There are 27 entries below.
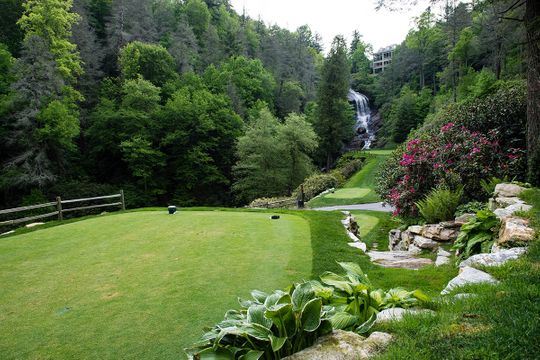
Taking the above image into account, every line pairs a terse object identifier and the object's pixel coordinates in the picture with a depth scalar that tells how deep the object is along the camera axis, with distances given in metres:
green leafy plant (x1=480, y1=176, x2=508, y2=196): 7.05
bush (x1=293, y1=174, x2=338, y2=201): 23.87
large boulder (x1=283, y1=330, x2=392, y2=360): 2.10
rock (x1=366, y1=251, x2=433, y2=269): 5.44
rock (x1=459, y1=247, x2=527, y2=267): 3.51
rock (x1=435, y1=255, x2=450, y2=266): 5.21
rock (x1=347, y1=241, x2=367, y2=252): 6.21
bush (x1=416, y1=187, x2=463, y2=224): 7.16
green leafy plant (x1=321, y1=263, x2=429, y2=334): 2.51
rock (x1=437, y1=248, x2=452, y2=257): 5.71
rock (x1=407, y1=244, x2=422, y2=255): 6.85
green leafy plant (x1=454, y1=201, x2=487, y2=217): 6.83
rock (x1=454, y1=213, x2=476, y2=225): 6.40
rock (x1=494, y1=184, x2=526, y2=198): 6.02
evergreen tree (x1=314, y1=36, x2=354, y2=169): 36.16
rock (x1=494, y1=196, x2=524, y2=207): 5.52
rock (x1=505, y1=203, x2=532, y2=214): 4.94
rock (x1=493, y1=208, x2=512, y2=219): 4.78
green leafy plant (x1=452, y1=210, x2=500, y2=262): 4.64
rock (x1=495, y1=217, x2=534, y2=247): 3.88
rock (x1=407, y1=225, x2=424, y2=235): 7.35
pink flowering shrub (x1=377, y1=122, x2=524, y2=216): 7.70
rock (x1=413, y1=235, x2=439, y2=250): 6.62
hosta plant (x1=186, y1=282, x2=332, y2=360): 2.22
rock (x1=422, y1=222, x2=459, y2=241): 6.49
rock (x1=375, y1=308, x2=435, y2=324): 2.51
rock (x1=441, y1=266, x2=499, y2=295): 3.09
